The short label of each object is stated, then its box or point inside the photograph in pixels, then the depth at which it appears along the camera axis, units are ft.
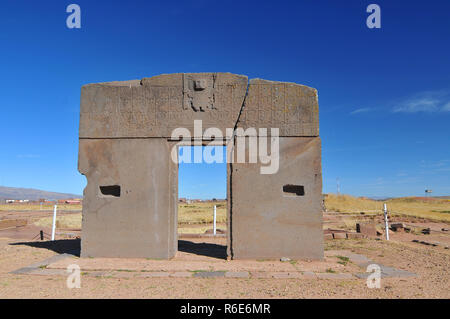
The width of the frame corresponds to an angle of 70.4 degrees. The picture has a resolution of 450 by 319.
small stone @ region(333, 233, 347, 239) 34.20
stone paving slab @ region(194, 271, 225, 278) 17.68
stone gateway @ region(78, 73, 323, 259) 21.53
